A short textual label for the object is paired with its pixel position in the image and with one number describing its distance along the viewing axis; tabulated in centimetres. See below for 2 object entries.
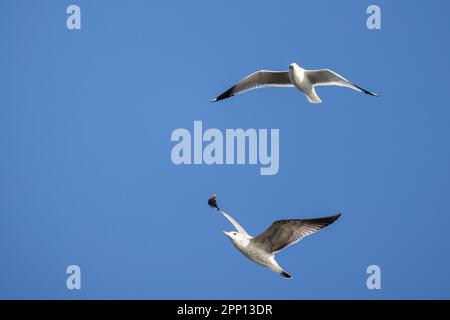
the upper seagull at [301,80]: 1584
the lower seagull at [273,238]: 1217
